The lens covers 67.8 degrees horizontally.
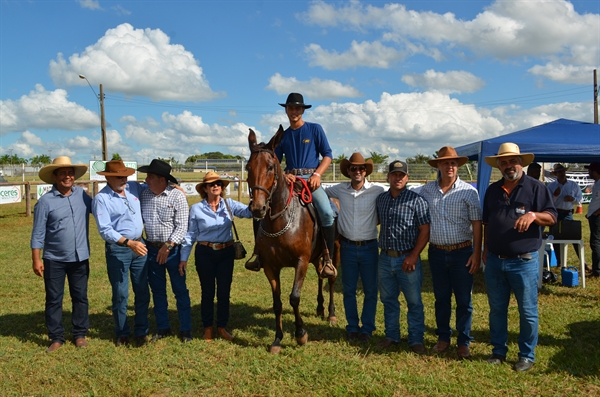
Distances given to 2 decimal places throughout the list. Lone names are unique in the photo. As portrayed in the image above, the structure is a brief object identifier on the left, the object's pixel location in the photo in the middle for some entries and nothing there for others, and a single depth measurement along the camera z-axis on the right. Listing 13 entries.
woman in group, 5.40
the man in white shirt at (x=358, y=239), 5.17
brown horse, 4.59
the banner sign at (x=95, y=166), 22.58
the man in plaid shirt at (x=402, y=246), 4.74
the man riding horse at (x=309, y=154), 5.46
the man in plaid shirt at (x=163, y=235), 5.29
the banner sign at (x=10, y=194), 18.36
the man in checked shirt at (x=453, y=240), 4.66
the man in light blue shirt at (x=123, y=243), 5.03
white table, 7.55
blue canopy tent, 7.72
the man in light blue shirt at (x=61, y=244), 5.11
